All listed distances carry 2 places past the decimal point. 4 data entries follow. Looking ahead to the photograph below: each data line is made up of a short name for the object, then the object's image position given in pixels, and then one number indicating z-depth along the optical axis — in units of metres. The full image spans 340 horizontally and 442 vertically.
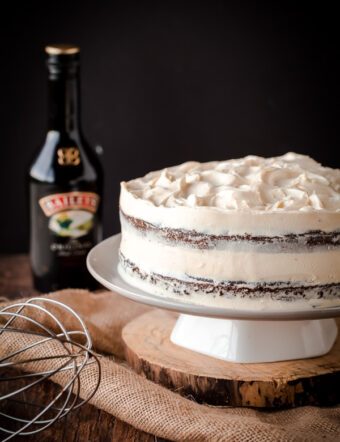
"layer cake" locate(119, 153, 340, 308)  0.71
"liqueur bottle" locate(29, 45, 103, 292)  0.94
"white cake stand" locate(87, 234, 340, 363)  0.77
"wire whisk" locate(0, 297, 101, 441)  0.72
